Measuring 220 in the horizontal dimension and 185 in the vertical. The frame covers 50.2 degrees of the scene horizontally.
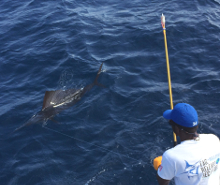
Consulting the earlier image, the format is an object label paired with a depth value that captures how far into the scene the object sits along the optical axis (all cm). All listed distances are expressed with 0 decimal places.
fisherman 238
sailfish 644
